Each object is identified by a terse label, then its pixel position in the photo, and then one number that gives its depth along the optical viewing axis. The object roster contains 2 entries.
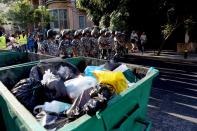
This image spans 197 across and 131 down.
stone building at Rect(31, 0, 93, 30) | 31.41
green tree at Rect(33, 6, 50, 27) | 29.00
